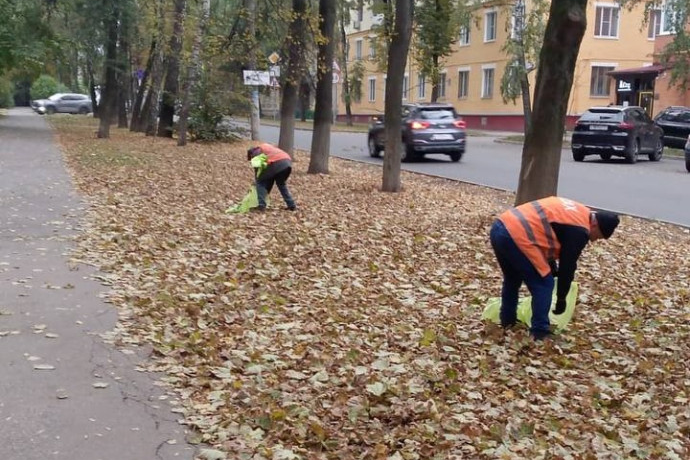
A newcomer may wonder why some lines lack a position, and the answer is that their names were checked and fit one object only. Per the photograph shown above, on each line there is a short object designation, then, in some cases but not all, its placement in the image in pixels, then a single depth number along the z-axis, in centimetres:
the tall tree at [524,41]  3341
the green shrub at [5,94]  4942
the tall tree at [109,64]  2850
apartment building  4650
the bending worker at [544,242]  574
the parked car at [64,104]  6119
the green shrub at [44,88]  7506
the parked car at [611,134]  2498
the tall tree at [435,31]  4578
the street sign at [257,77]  2402
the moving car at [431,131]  2373
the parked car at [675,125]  3081
